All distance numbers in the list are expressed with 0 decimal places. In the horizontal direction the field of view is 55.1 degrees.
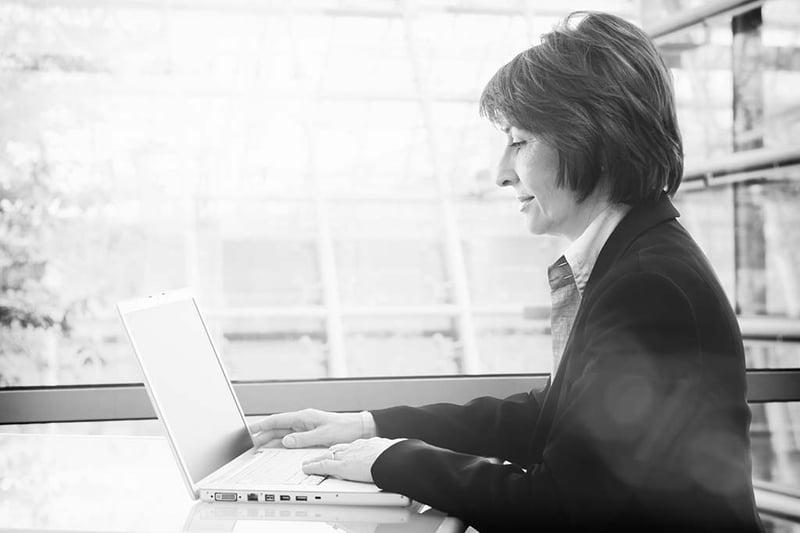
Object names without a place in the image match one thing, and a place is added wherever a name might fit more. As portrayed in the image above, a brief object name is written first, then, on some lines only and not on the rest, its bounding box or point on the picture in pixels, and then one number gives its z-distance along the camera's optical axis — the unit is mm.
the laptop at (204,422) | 997
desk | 928
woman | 863
